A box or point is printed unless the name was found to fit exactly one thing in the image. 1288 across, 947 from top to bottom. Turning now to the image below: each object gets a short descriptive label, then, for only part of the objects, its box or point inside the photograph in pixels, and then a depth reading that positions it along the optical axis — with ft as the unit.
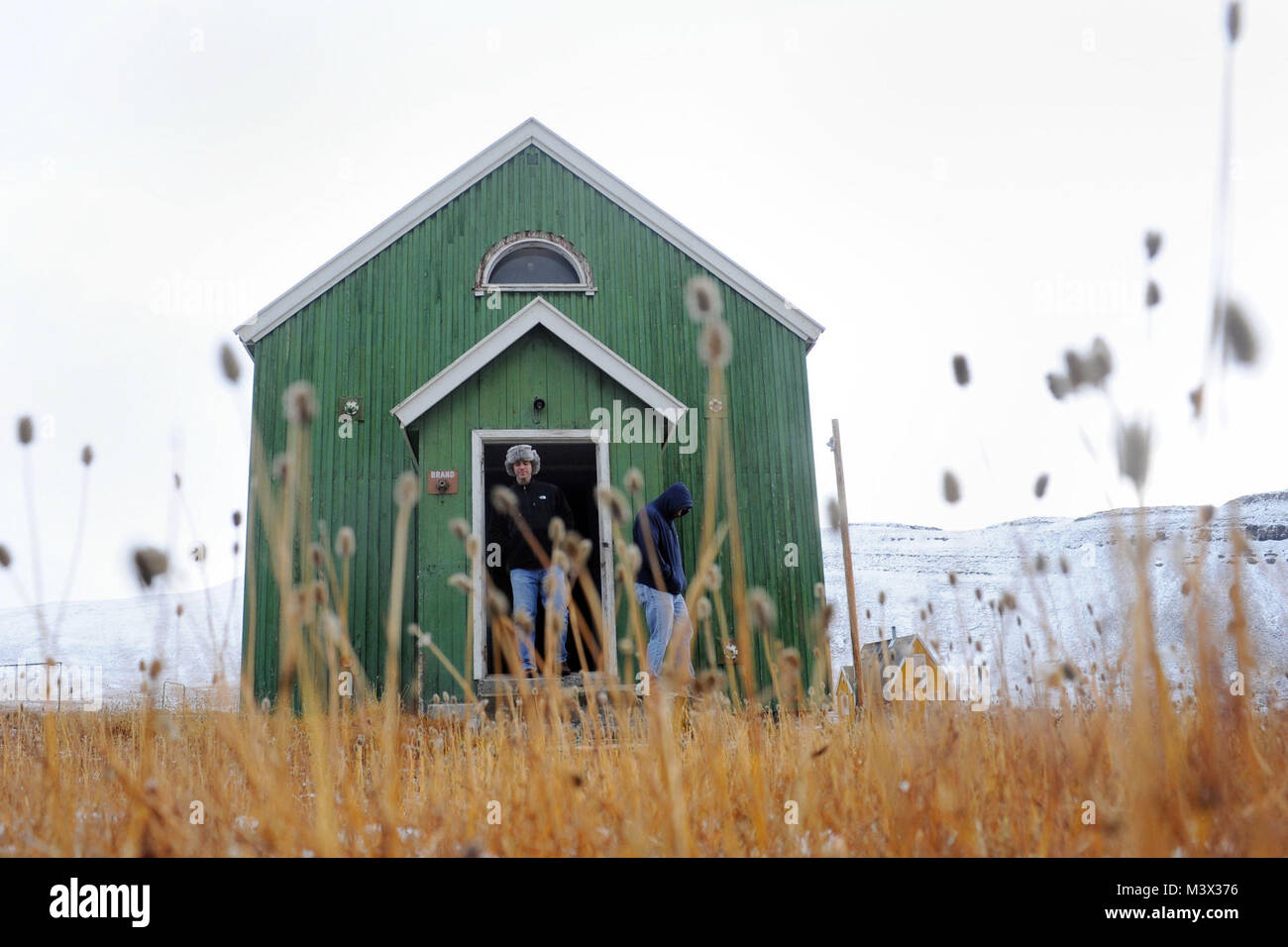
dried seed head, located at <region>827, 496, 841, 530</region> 7.93
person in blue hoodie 21.29
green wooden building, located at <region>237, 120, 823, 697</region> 27.50
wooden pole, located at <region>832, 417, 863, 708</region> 25.77
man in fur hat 23.43
